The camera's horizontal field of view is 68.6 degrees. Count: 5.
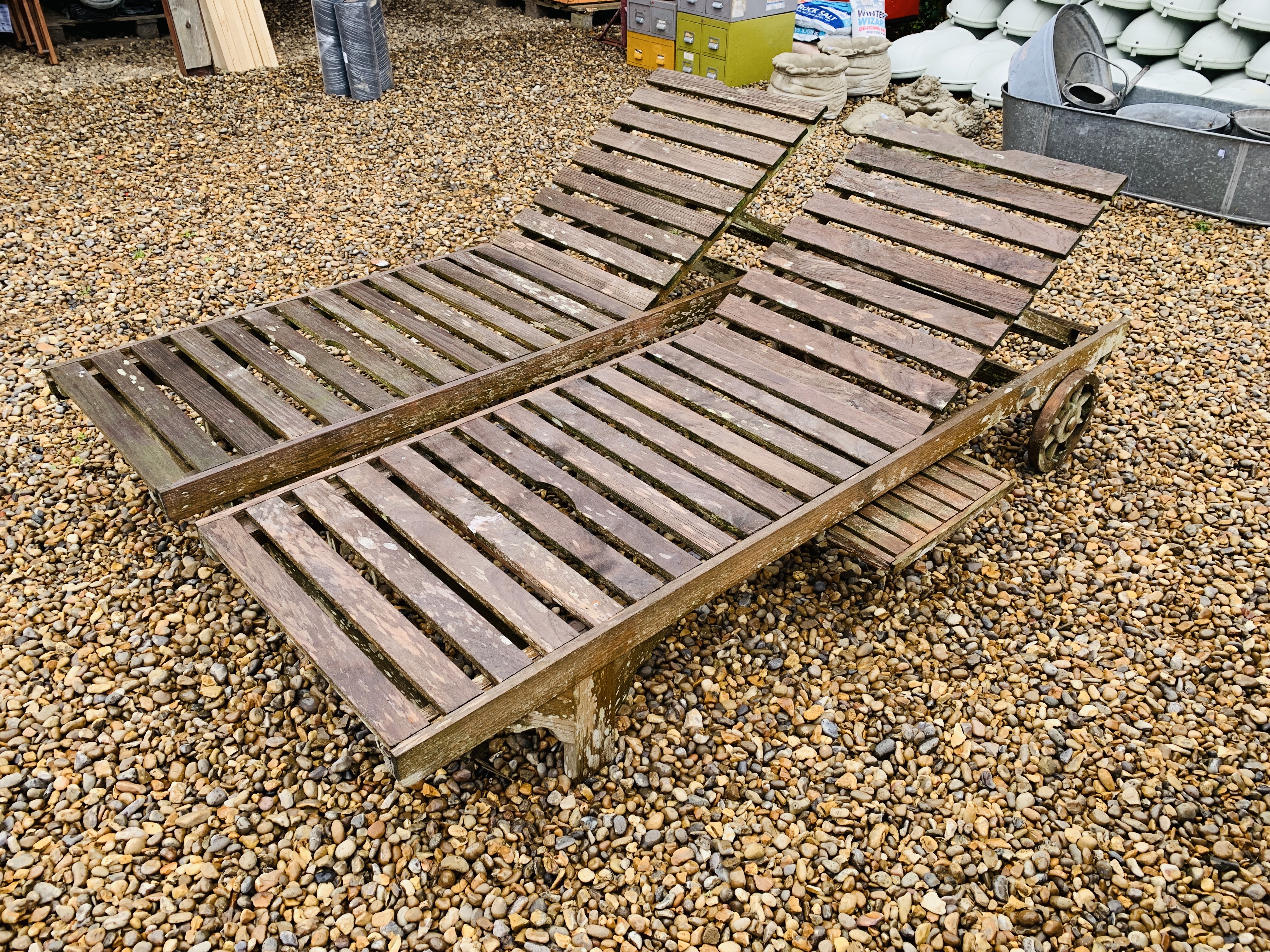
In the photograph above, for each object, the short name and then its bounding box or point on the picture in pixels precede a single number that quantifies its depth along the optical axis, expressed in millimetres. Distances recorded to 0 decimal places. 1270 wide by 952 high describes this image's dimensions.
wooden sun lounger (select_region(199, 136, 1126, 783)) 2459
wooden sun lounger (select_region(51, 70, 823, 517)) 3305
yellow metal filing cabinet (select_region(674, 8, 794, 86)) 8125
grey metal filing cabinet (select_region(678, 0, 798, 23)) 7961
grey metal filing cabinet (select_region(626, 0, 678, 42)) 8383
